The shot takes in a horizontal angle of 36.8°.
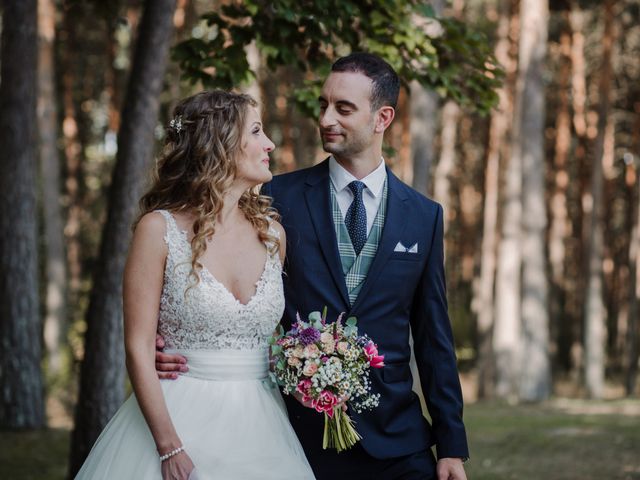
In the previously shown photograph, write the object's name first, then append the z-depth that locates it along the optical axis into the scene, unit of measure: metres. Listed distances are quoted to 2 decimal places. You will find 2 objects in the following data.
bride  3.42
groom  3.85
